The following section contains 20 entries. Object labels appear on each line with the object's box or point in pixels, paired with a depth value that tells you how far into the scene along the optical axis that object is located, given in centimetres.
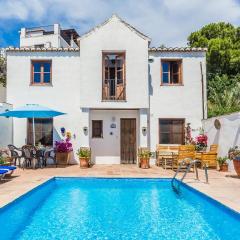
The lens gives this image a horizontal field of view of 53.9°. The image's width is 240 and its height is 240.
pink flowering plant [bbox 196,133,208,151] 1260
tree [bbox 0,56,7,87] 2028
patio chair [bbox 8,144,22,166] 1114
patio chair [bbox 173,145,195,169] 1063
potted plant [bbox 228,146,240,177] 873
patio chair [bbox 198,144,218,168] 1107
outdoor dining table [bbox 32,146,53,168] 1140
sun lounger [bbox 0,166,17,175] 828
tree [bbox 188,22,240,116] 1934
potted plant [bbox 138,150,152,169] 1189
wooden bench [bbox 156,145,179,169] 1191
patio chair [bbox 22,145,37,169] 1104
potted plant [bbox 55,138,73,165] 1263
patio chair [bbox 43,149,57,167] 1224
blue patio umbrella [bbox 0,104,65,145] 1094
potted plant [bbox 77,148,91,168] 1179
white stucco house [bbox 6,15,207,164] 1281
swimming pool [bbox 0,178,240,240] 479
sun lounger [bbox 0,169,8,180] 795
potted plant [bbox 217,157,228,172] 1061
